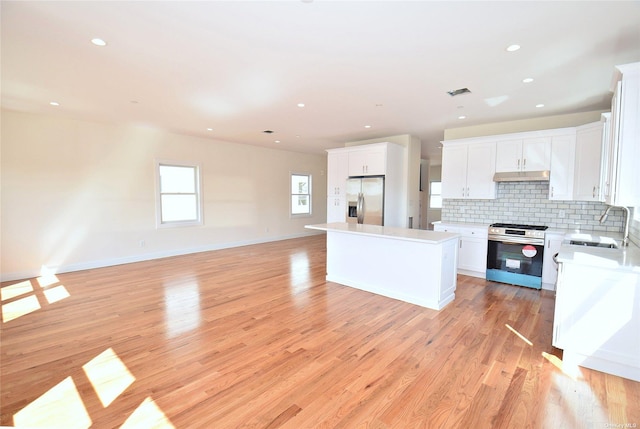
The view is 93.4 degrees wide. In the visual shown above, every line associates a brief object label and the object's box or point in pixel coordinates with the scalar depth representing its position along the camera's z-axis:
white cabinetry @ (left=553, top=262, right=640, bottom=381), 2.26
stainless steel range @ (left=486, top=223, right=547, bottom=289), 4.33
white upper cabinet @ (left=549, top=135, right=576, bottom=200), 4.33
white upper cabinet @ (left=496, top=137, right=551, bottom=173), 4.51
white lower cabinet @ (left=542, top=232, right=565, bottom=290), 4.19
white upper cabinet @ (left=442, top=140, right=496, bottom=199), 5.01
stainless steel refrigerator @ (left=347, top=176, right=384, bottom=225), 6.14
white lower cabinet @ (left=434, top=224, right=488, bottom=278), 4.80
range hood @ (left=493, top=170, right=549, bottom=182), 4.48
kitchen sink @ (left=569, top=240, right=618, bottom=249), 3.42
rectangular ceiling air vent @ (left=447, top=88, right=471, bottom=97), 3.65
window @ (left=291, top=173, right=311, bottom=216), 9.35
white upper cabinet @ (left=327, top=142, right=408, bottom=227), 6.10
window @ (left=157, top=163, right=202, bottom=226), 6.51
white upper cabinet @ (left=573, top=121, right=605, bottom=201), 3.96
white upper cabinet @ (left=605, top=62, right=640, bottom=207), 2.30
